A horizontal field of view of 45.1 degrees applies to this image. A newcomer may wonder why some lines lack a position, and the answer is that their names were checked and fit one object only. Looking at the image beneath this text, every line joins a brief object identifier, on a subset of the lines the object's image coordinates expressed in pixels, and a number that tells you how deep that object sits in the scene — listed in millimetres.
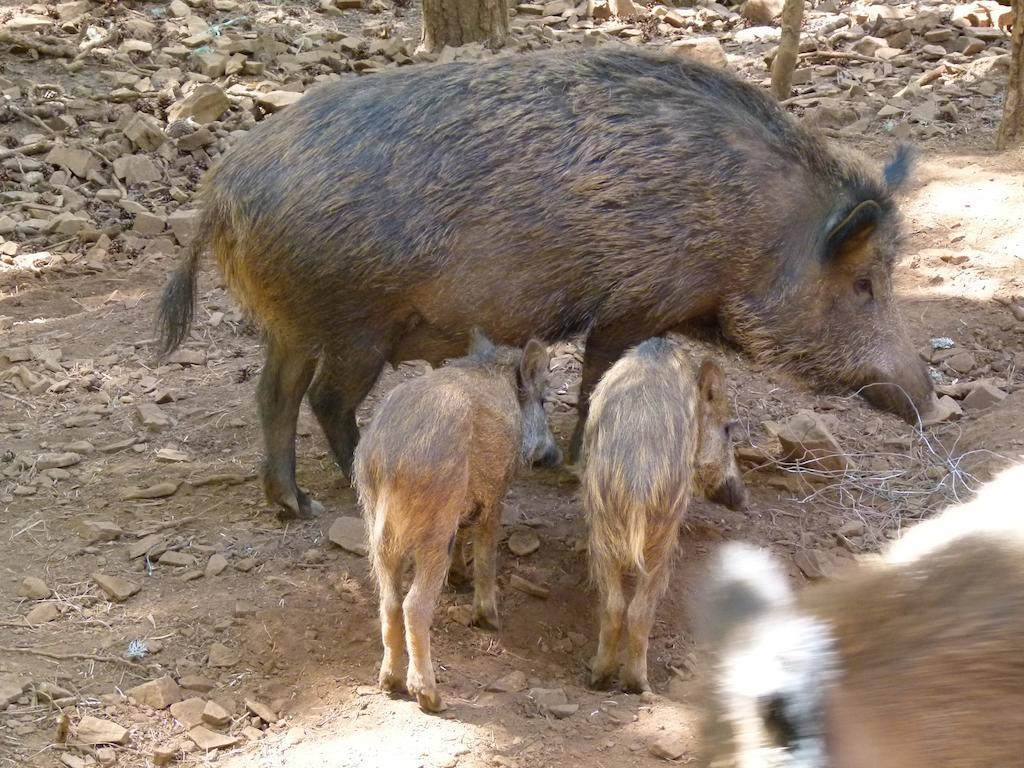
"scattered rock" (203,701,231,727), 3691
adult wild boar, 4754
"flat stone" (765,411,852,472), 5227
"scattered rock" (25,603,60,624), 4191
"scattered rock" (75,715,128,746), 3582
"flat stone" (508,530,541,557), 4730
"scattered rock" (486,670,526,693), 3873
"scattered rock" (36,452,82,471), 5273
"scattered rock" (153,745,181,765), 3545
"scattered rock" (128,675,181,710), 3777
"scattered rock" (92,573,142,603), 4340
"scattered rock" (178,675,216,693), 3865
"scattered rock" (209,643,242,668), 3985
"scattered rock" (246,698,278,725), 3721
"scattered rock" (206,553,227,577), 4504
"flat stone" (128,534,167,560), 4633
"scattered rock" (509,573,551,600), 4492
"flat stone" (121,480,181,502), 5059
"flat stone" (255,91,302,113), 8547
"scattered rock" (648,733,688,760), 3438
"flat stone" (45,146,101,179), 8023
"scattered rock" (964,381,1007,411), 5617
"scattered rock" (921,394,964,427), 5414
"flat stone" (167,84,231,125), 8438
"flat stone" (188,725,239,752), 3600
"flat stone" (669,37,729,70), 8863
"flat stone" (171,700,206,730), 3697
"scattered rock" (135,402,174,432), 5660
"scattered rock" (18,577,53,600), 4328
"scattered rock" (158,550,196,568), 4574
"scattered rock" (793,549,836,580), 4559
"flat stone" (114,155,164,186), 7961
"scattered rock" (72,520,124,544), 4748
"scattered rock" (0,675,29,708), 3707
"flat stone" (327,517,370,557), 4578
